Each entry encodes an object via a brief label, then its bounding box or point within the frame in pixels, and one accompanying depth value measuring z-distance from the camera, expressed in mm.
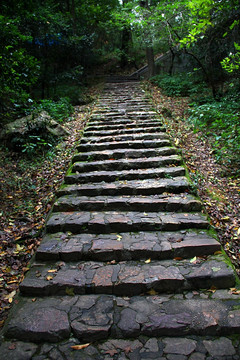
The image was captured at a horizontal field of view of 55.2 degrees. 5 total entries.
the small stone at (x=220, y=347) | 2125
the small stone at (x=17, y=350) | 2135
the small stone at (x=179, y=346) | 2141
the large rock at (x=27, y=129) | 6199
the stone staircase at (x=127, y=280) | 2242
